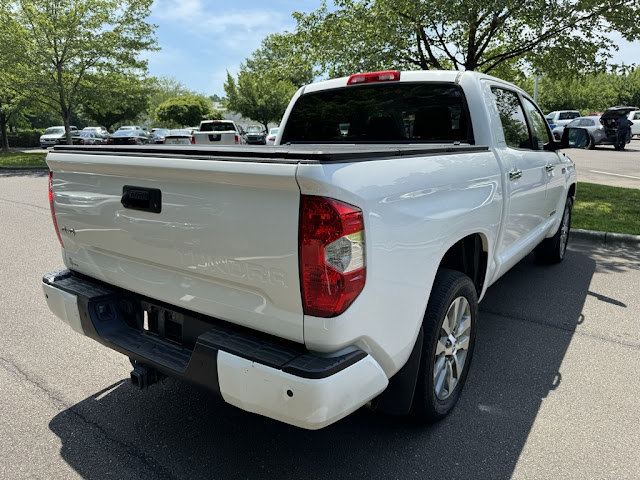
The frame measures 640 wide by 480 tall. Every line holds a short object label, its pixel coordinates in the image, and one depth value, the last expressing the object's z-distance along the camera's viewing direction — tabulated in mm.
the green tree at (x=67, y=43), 18812
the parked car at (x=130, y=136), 28341
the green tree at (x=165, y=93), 65500
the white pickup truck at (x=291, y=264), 1820
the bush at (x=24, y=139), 40156
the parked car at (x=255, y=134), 31153
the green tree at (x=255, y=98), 44969
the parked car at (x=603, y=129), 24031
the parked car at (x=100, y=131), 35588
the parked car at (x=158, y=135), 30664
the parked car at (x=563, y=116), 30431
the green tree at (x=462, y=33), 8797
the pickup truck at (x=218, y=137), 22203
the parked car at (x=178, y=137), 24781
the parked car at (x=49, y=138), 35469
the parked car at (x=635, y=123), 31734
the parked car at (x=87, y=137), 30122
